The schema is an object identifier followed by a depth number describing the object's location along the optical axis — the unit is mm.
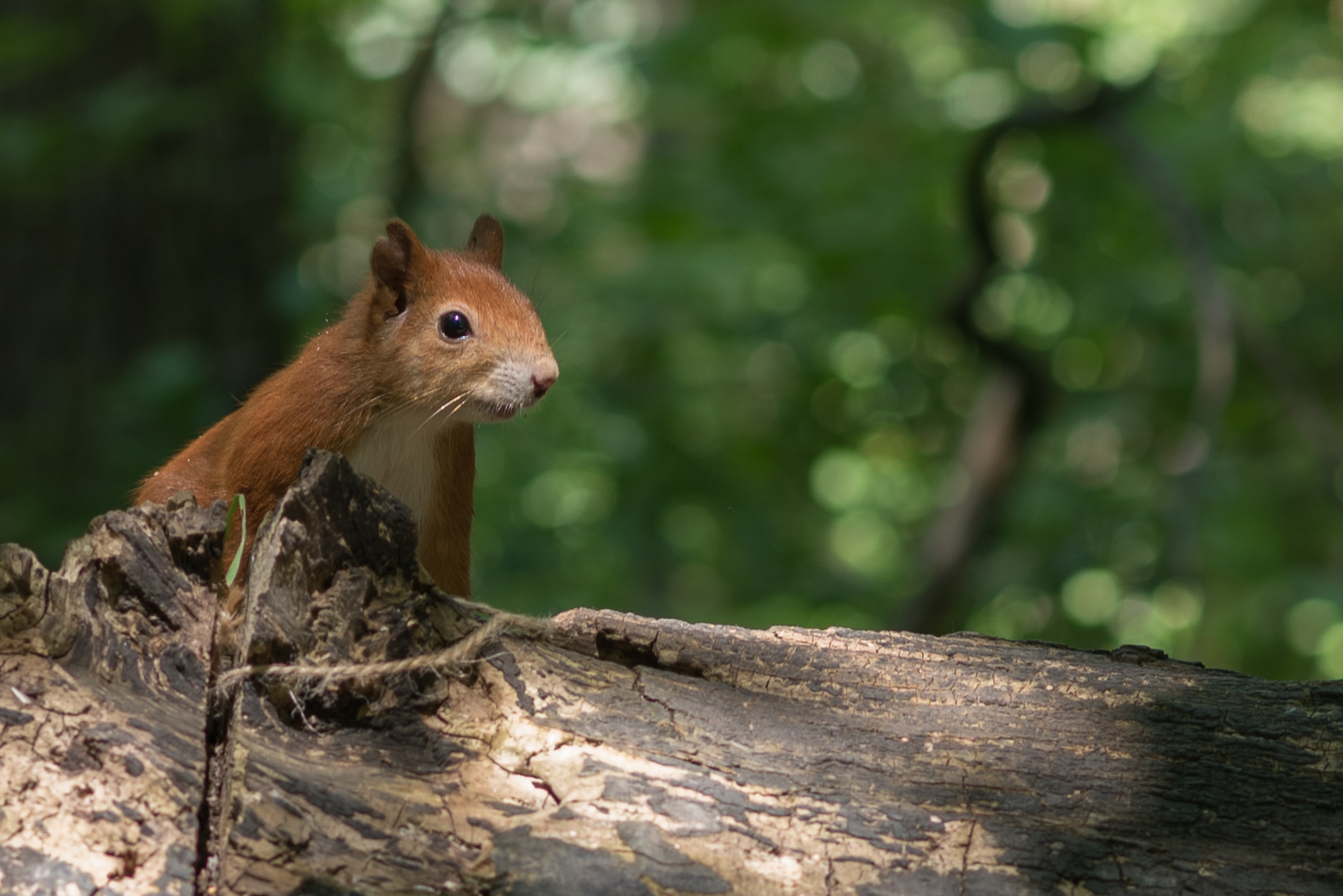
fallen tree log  3096
